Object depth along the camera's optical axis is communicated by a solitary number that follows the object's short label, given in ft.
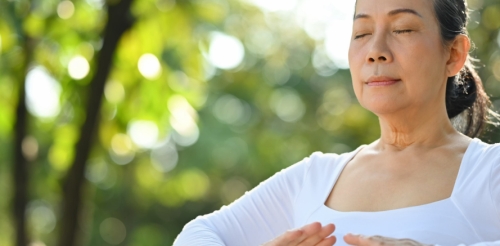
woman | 8.08
